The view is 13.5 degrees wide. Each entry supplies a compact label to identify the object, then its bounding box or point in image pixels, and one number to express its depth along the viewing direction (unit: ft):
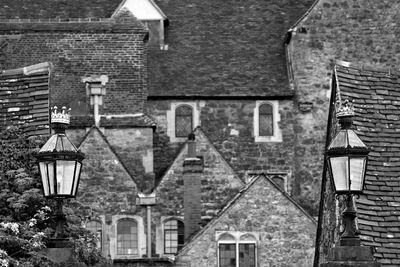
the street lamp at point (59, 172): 76.59
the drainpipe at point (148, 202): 193.77
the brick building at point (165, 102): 193.88
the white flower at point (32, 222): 95.14
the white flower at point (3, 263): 89.92
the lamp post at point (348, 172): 74.95
